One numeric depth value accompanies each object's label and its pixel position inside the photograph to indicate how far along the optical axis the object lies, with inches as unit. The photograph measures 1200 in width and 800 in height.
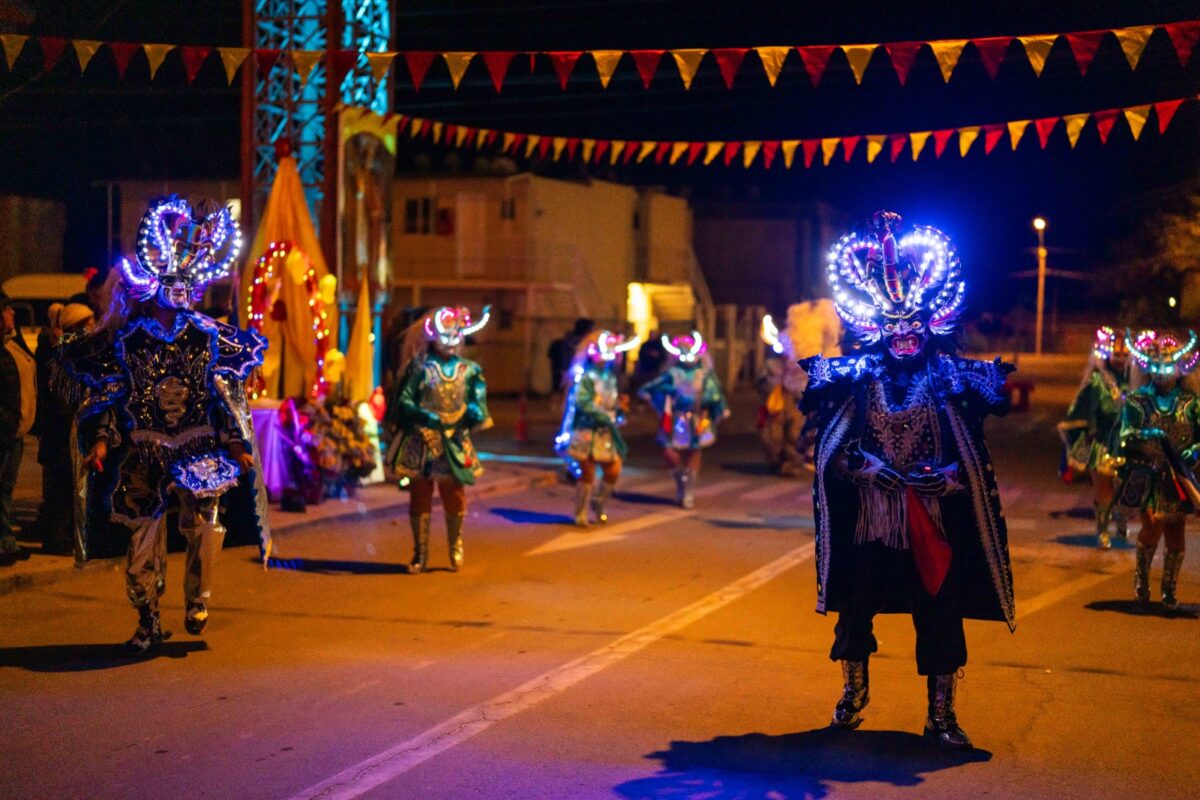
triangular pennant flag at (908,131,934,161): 674.2
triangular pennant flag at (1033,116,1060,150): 644.1
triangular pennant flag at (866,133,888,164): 692.1
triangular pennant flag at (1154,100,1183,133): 603.8
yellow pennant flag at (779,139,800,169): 713.1
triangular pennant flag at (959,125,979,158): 661.3
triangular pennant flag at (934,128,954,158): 663.8
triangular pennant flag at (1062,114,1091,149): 628.7
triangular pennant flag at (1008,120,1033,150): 649.6
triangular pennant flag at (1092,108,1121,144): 623.6
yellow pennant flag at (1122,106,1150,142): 615.2
